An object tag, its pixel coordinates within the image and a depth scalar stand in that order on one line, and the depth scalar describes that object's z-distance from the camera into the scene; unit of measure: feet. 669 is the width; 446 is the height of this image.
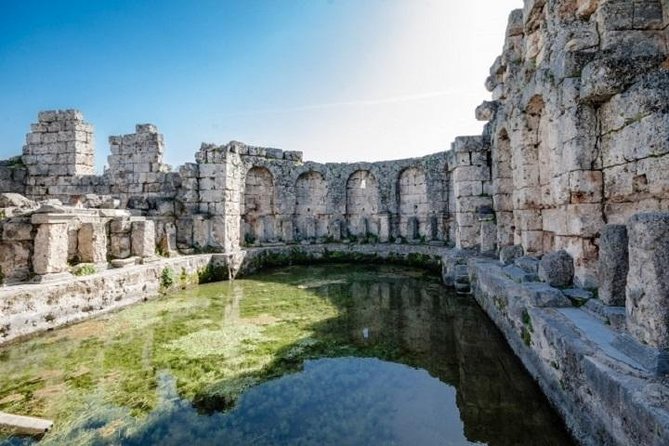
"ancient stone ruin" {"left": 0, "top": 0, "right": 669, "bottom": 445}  8.17
